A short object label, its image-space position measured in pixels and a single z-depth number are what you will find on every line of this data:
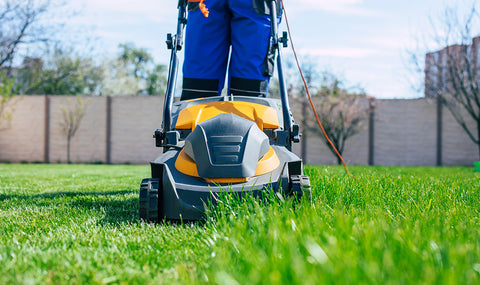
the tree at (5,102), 13.06
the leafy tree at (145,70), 41.45
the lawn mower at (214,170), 1.96
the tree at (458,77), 12.54
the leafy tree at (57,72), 20.31
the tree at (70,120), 13.89
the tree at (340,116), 13.12
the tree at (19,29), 15.23
